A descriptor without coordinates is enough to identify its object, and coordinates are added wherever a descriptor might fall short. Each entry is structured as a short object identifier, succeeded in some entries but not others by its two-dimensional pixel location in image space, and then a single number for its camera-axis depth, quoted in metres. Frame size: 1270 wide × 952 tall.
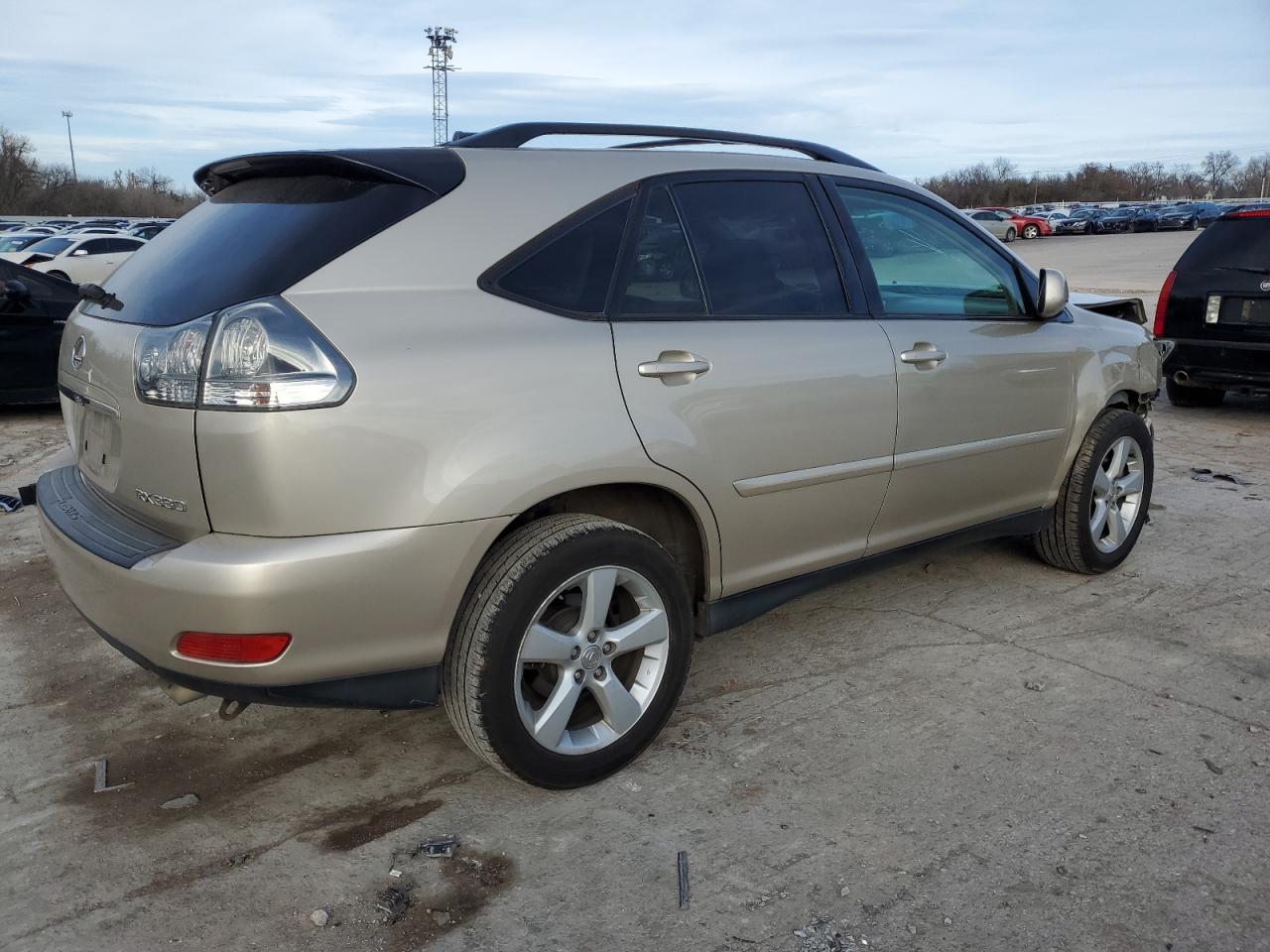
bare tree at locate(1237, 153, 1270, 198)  126.62
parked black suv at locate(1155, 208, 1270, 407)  7.97
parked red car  52.14
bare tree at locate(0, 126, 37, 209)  66.50
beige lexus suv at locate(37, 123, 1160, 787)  2.47
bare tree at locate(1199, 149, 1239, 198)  131.43
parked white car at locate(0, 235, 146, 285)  17.73
